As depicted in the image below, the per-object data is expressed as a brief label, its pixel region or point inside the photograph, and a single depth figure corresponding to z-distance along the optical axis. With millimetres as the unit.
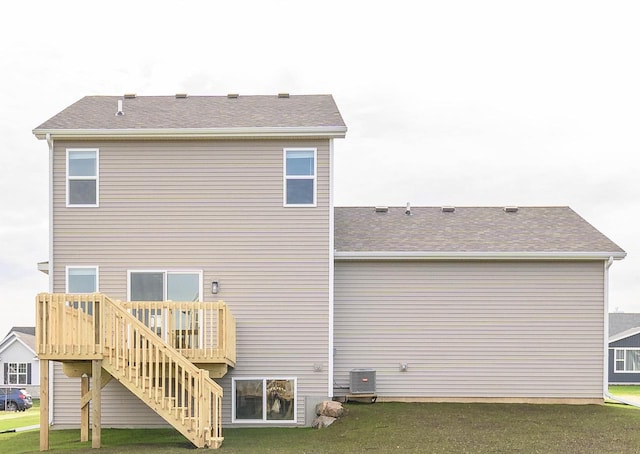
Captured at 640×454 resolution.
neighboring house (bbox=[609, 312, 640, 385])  41094
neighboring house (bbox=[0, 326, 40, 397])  46000
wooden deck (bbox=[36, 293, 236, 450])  14570
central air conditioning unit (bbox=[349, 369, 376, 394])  18438
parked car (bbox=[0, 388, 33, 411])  35688
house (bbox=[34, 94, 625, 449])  15828
